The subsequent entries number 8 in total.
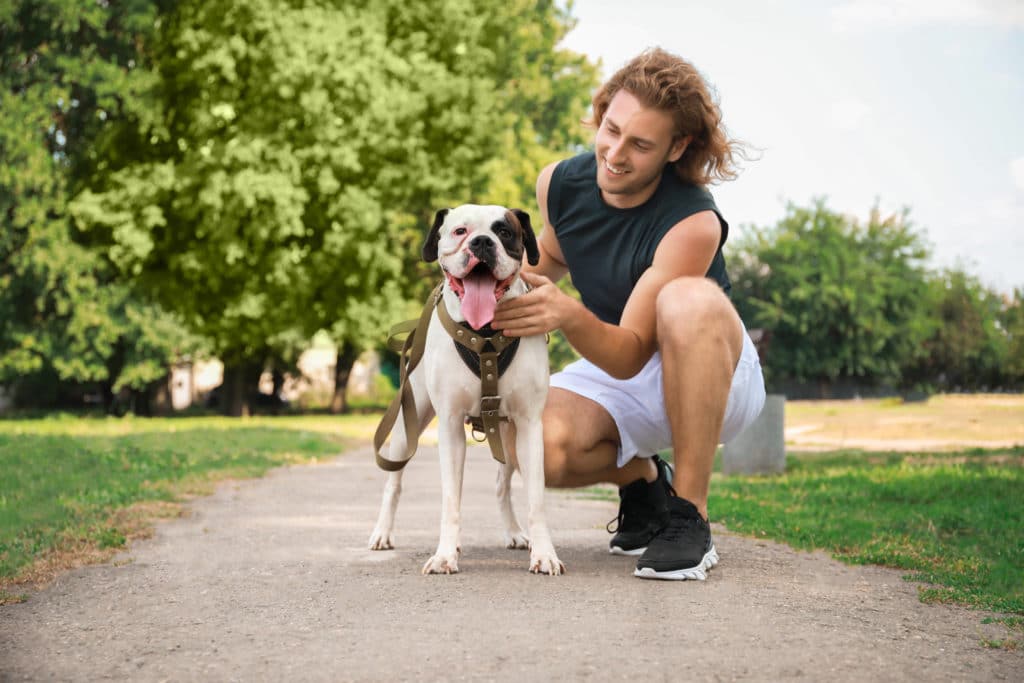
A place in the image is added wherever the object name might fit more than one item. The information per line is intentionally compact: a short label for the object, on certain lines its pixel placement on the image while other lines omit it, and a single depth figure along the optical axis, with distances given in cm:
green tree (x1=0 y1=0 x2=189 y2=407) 2098
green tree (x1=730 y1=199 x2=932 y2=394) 4356
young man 421
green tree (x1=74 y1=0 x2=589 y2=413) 2069
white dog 388
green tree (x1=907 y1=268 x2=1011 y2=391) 5209
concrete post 1001
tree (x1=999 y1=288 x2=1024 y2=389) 5422
